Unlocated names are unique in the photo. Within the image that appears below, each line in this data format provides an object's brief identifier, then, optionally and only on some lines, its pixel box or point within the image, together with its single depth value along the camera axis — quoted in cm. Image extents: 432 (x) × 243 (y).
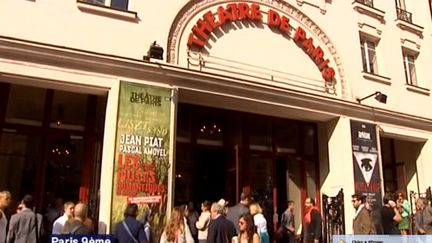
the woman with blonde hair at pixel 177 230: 694
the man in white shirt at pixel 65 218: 761
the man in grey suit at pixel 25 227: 697
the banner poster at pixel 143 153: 849
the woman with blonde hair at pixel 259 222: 798
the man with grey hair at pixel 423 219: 1020
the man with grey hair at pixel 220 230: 729
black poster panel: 1176
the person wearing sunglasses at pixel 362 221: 872
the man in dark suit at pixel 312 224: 983
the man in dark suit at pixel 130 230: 693
